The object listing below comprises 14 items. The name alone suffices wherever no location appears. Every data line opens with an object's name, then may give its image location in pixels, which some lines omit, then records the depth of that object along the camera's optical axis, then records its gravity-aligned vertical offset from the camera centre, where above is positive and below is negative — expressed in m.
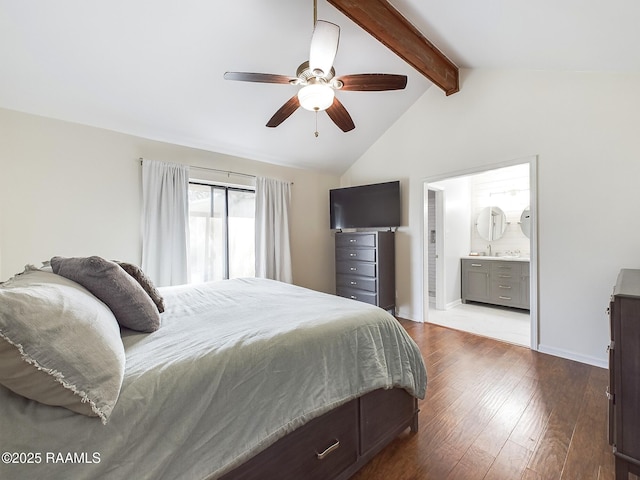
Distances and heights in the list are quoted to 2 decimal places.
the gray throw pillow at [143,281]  1.54 -0.24
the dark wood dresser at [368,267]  3.79 -0.42
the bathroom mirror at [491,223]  4.78 +0.25
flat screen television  3.85 +0.47
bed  0.69 -0.54
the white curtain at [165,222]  2.88 +0.19
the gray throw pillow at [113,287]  1.16 -0.21
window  3.37 +0.08
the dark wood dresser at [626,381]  1.24 -0.67
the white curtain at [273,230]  3.78 +0.12
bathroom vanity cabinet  4.12 -0.71
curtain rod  3.28 +0.86
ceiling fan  1.66 +1.13
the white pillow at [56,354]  0.64 -0.29
